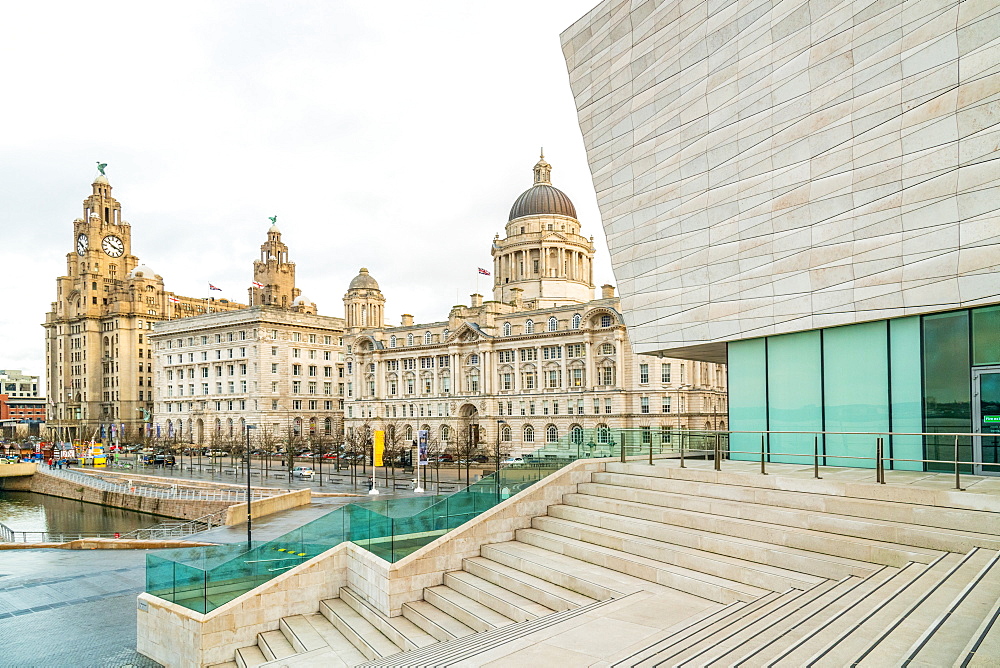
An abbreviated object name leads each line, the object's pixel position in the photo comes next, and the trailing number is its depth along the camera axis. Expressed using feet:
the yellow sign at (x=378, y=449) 155.94
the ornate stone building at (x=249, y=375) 319.27
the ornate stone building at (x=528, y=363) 224.94
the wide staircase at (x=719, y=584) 24.94
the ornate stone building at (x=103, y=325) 401.08
